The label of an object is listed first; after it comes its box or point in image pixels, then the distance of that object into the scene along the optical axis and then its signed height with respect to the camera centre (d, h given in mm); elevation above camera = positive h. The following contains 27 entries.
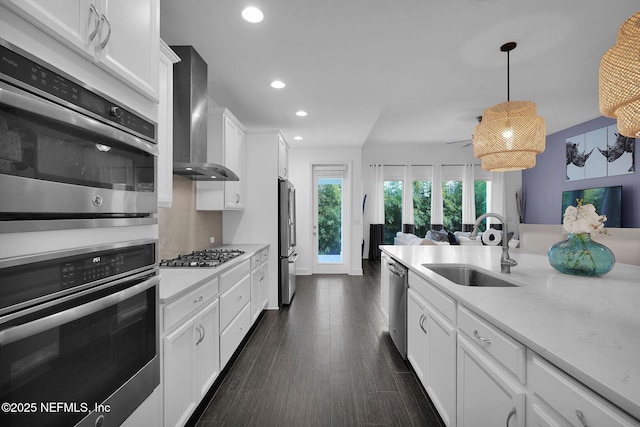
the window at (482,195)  7176 +566
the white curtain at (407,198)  7086 +478
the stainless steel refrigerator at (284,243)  3715 -359
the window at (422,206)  7234 +274
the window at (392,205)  7266 +304
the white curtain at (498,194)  6977 +570
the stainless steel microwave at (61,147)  626 +199
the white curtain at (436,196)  7047 +526
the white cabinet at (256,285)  2936 -770
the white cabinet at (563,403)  635 -480
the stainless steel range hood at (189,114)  2074 +791
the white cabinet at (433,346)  1422 -798
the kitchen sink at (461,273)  1997 -426
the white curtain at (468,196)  6988 +519
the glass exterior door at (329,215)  5797 +34
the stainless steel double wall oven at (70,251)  632 -97
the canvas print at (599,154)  4691 +1137
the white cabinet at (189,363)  1361 -837
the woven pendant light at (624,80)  1161 +596
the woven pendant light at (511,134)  2447 +747
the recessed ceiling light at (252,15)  1839 +1385
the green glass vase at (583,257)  1538 -231
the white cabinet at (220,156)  2838 +645
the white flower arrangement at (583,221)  1504 -26
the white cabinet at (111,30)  720 +590
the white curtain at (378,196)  7070 +528
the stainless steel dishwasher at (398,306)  2260 -775
